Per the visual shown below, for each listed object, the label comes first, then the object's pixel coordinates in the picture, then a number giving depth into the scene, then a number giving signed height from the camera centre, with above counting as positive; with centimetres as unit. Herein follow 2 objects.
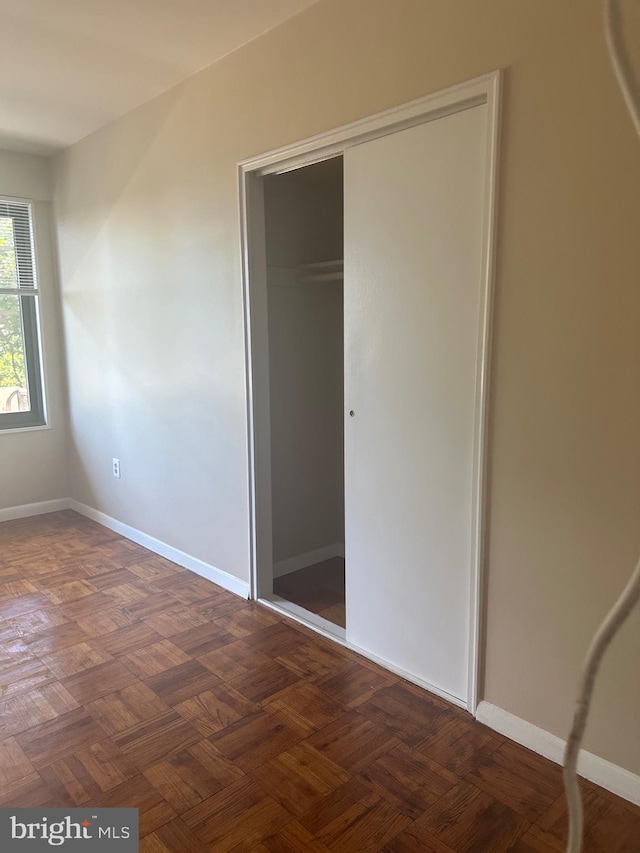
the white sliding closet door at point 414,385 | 197 -15
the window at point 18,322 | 426 +18
